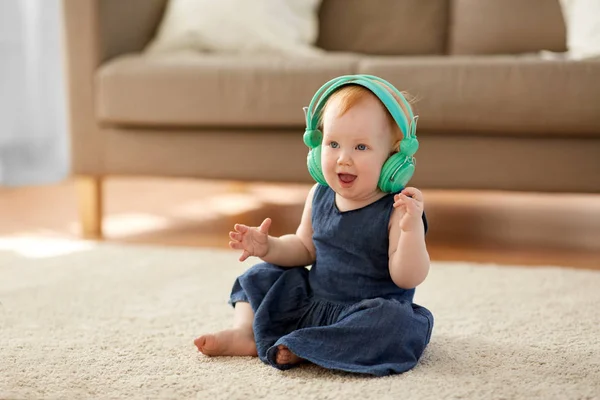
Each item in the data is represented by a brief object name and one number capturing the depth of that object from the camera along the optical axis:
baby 1.86
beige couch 2.63
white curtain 4.11
